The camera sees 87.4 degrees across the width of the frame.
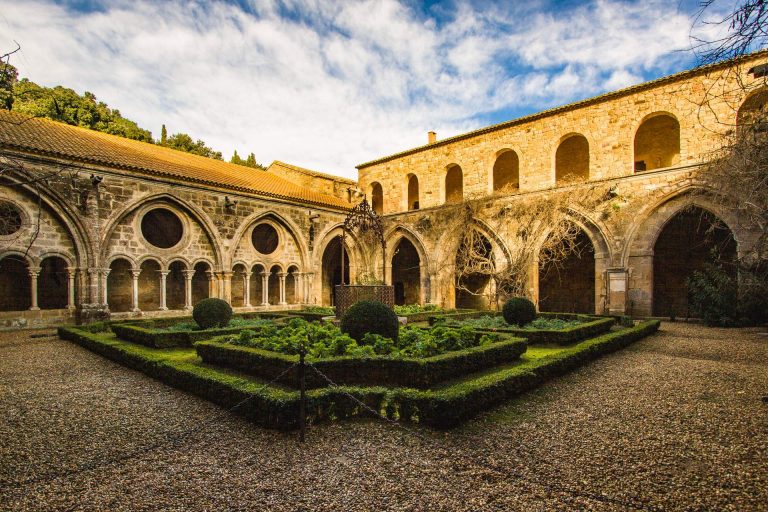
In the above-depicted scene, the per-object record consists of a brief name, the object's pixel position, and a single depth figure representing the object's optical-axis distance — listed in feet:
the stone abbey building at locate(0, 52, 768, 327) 38.88
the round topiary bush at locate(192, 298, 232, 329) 30.89
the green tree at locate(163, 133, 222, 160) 88.13
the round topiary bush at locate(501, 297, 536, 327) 31.40
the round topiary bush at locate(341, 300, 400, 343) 22.01
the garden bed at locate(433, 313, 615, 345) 26.96
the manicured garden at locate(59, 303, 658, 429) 13.92
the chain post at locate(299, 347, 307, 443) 12.37
